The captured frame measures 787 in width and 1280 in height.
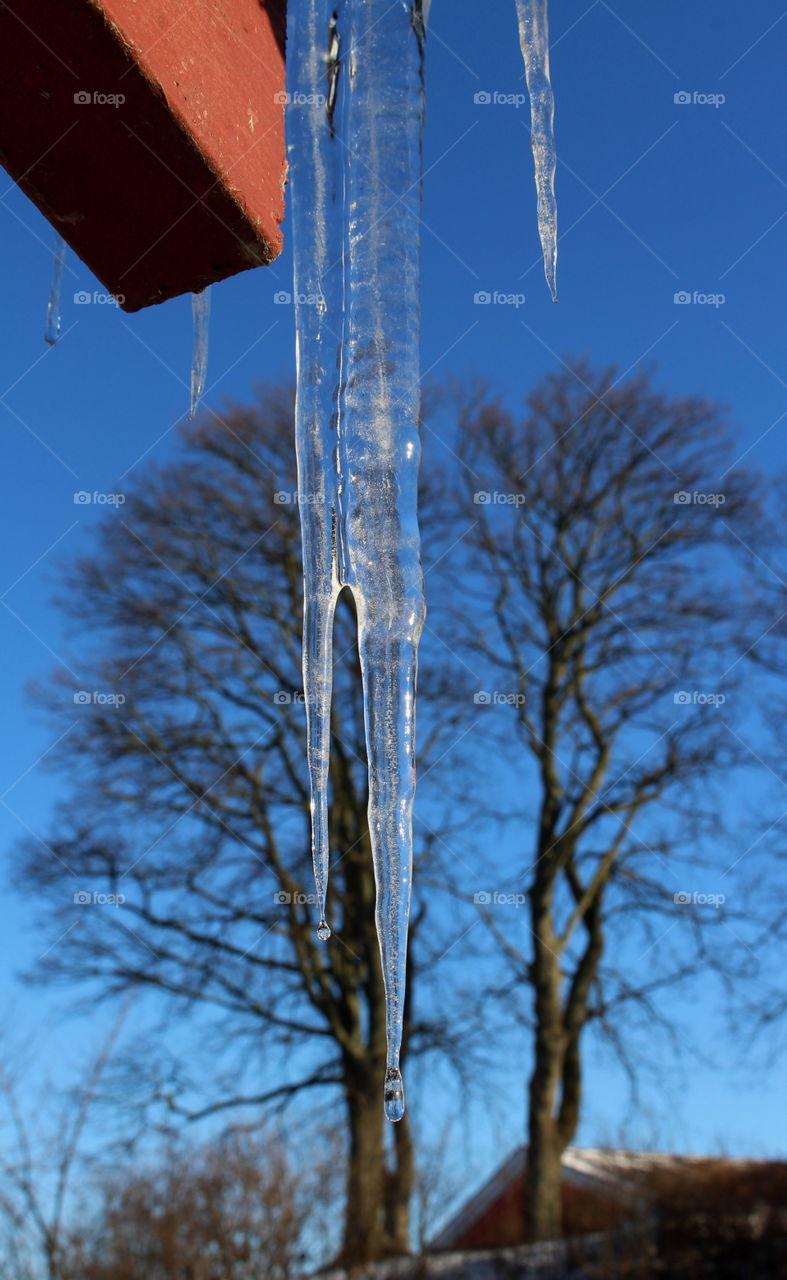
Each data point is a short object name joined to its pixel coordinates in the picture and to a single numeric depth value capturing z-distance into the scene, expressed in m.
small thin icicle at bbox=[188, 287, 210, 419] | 2.36
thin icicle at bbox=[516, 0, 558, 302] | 2.21
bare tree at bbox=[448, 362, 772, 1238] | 11.69
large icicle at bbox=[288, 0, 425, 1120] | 1.60
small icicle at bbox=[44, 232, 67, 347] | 2.43
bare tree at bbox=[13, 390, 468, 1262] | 11.55
